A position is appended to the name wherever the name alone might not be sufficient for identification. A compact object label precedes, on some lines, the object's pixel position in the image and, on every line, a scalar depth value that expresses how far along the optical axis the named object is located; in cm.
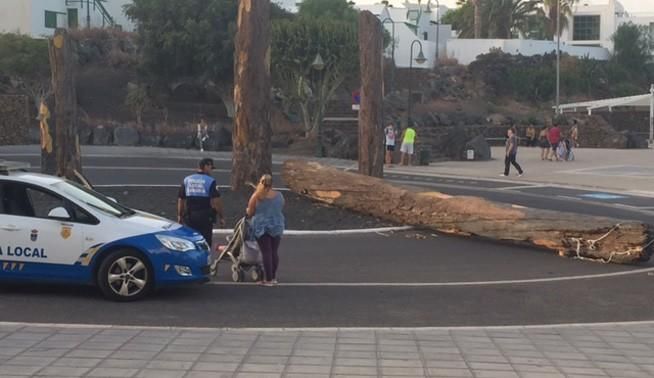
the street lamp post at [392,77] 5995
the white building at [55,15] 6350
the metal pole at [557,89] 6380
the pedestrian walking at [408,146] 3416
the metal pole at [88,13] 6721
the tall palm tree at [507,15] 9094
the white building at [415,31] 8325
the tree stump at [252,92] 1833
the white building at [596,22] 10838
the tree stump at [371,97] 2138
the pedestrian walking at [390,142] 3475
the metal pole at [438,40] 8389
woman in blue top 1111
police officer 1169
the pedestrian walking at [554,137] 3800
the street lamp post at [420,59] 4512
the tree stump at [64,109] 1867
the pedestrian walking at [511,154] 3033
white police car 1000
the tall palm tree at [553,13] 8962
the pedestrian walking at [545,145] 3928
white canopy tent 5159
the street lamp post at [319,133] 3919
